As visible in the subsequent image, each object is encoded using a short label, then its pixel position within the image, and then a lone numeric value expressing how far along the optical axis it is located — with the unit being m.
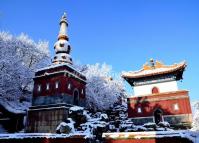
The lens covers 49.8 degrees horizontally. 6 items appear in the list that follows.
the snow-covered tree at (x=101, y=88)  34.80
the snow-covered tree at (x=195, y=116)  20.60
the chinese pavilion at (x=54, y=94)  21.22
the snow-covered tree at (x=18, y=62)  26.80
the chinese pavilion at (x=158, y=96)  22.82
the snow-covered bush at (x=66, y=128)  17.55
